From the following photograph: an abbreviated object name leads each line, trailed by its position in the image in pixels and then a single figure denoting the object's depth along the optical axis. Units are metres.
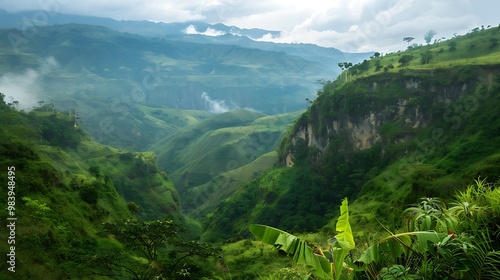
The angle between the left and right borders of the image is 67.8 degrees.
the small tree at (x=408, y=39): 188.25
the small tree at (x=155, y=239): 22.64
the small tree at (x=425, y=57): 123.32
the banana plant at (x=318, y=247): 8.96
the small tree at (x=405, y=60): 127.20
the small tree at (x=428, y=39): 191.88
